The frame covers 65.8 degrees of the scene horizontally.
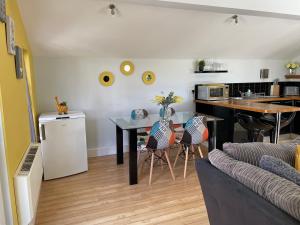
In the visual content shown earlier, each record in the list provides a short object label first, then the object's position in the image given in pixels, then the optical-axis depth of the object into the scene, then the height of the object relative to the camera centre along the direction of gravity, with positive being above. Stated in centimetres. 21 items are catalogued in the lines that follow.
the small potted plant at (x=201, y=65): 446 +32
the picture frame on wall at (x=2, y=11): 154 +50
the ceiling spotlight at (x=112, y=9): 266 +87
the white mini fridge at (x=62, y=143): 303 -79
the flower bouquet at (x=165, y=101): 317 -26
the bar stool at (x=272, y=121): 350 -63
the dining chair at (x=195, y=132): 306 -66
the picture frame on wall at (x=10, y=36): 171 +37
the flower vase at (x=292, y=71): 532 +19
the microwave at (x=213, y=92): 430 -19
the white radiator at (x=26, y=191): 167 -78
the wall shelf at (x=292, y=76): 517 +7
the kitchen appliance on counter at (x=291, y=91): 509 -25
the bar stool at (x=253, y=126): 340 -67
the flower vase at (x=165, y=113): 327 -45
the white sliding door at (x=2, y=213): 142 -79
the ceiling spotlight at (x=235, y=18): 326 +89
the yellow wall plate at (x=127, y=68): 404 +26
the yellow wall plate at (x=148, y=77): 422 +10
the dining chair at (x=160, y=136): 284 -66
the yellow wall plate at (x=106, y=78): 394 +9
